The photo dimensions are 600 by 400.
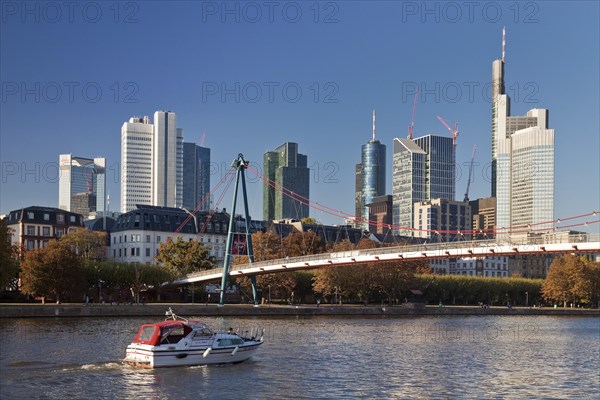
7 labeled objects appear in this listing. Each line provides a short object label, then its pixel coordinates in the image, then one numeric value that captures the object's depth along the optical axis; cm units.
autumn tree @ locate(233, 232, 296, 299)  12706
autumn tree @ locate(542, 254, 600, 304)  15412
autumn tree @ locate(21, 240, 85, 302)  10038
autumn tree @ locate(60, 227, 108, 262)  13938
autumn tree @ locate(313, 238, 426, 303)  12838
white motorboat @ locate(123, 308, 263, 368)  5009
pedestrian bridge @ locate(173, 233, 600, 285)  7812
